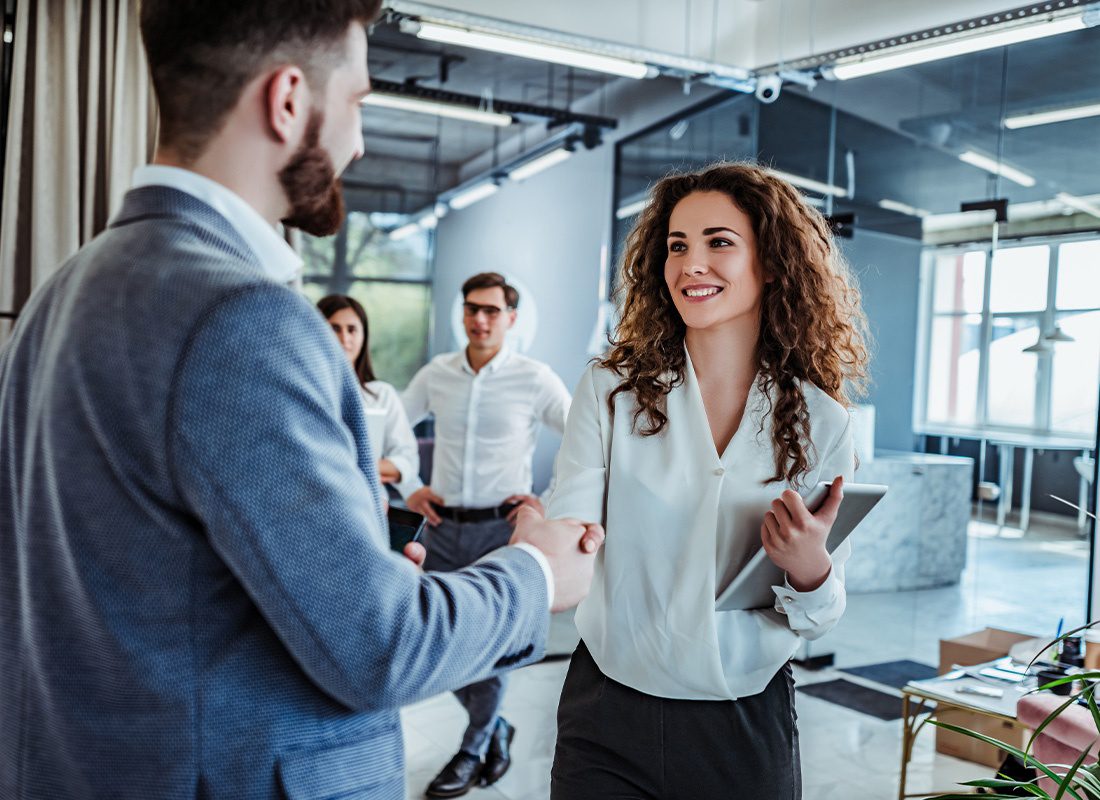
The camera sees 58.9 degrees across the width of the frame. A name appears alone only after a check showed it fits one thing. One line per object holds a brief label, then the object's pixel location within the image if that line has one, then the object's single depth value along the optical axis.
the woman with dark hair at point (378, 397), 4.35
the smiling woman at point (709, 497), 1.55
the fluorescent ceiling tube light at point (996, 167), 4.65
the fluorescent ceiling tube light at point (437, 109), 6.05
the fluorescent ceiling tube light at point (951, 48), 4.29
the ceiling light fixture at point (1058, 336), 4.53
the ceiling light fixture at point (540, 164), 7.16
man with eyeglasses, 4.29
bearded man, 0.78
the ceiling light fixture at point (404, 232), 6.33
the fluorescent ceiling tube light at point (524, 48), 4.84
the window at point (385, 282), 6.09
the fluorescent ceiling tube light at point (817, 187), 5.62
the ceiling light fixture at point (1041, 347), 4.60
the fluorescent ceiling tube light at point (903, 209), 5.16
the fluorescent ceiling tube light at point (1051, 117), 4.43
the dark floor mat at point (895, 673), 5.17
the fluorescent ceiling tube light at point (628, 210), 7.30
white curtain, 4.29
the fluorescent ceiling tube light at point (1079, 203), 4.38
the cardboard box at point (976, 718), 3.89
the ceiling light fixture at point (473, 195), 6.68
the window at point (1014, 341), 4.48
